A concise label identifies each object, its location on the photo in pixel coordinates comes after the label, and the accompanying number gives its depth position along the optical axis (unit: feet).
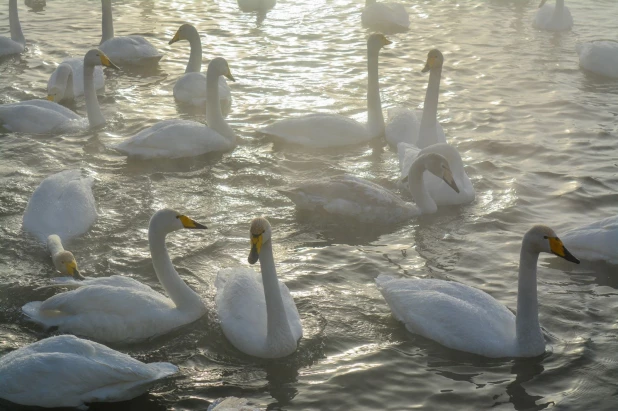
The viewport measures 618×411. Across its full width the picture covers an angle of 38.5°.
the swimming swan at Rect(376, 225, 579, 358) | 22.79
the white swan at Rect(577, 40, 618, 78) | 48.06
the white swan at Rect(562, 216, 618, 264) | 27.71
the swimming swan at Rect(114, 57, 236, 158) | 36.47
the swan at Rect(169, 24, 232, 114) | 43.78
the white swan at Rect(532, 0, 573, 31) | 57.82
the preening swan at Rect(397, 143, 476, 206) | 32.91
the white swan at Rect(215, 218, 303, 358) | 22.63
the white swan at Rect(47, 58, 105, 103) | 43.62
